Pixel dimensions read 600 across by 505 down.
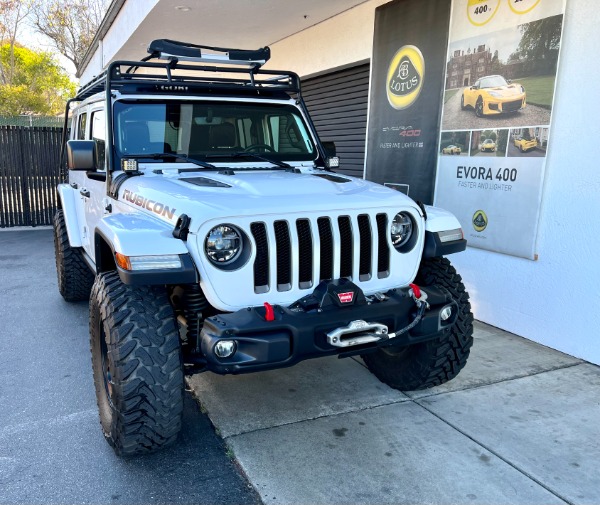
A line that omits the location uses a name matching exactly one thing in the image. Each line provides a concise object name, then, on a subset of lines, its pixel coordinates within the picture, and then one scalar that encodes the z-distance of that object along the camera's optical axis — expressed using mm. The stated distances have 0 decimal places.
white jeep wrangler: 2572
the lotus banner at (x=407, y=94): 5645
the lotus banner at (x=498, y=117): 4484
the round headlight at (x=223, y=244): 2662
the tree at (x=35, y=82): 37594
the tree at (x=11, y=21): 36981
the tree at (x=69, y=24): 37438
